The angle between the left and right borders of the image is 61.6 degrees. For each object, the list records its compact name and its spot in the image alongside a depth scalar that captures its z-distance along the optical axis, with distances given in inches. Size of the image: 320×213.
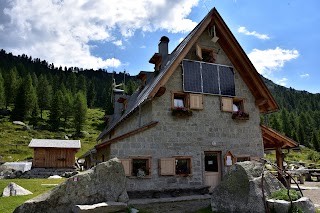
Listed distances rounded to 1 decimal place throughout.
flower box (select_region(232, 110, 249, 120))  643.3
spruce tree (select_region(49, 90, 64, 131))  2674.7
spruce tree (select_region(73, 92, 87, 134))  2610.7
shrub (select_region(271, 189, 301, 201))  344.2
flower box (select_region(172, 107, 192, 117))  581.1
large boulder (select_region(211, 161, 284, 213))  357.4
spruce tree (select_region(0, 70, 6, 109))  2778.1
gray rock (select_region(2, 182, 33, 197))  500.0
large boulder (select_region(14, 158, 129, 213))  325.1
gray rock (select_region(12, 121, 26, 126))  2472.6
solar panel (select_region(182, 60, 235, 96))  621.0
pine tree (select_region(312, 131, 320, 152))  2868.1
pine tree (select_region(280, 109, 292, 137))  3358.0
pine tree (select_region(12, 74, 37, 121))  2629.4
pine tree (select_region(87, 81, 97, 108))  4121.6
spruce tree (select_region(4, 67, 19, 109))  2938.0
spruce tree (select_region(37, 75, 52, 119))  3114.9
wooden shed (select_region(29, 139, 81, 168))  1315.2
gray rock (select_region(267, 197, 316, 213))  328.8
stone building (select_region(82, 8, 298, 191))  542.9
